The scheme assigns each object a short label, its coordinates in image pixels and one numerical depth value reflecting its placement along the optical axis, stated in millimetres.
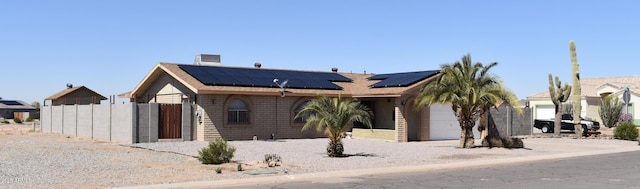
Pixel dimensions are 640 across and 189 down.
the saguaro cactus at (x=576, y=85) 37688
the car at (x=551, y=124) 45125
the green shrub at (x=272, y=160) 18422
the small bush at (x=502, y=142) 27312
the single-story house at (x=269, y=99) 29828
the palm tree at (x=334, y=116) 21656
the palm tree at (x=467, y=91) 26281
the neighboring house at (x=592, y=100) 56625
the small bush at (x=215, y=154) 18812
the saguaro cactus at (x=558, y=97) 38250
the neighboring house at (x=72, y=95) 53184
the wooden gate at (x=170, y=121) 29195
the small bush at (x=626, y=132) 34812
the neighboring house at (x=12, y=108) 95312
